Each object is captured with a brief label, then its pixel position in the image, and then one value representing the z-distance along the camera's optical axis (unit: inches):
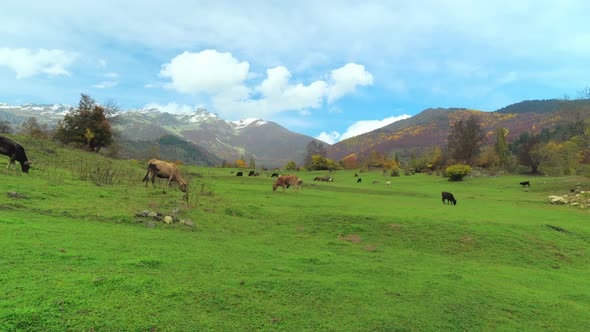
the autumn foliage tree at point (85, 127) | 2085.4
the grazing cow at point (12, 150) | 773.3
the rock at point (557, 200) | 1291.0
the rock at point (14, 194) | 488.7
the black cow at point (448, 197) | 1206.9
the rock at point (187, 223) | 499.2
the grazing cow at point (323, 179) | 2403.8
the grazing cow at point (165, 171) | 864.9
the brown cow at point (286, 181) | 1308.6
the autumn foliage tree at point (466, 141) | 3388.3
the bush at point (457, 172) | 2482.8
